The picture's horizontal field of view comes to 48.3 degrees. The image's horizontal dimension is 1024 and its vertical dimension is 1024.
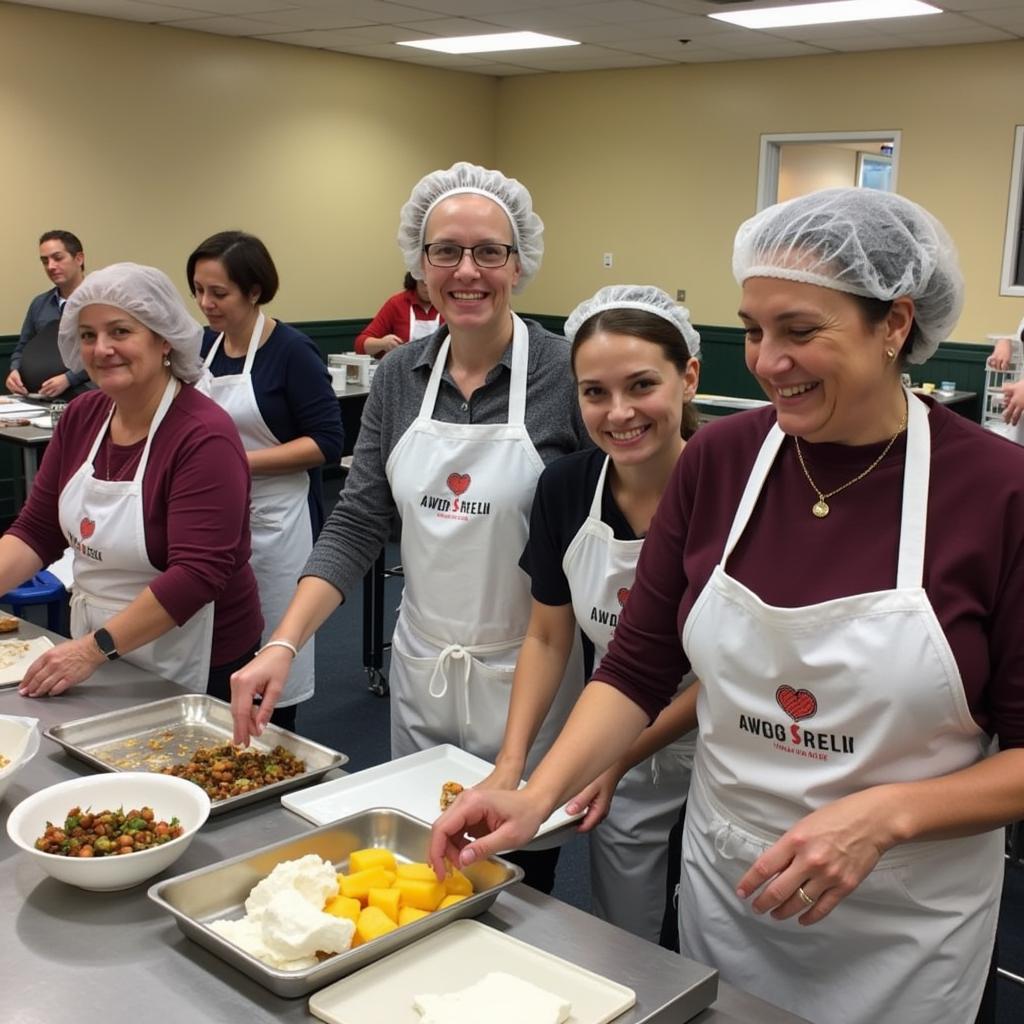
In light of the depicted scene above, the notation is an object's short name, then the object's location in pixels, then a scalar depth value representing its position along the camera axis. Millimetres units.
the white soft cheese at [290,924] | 1219
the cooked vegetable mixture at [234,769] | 1665
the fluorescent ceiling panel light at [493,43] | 7230
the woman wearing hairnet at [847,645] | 1259
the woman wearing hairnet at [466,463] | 2002
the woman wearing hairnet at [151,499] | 2127
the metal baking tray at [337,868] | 1203
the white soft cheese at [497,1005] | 1156
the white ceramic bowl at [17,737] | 1703
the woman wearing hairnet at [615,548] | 1751
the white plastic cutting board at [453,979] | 1176
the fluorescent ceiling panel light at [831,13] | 5902
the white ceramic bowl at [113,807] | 1368
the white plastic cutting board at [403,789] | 1638
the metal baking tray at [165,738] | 1759
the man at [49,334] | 5352
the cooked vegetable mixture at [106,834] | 1395
